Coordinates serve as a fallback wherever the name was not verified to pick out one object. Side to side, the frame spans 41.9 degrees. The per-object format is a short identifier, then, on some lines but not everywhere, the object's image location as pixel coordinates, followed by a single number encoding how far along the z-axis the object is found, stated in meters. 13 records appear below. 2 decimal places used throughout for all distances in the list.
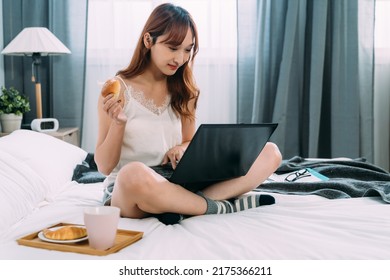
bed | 1.01
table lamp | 2.51
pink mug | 0.98
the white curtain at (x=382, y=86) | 3.04
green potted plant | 2.45
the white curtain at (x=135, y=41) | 2.96
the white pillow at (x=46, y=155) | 1.59
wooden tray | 0.99
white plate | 1.03
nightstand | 2.47
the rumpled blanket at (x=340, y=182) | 1.57
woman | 1.27
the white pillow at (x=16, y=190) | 1.28
